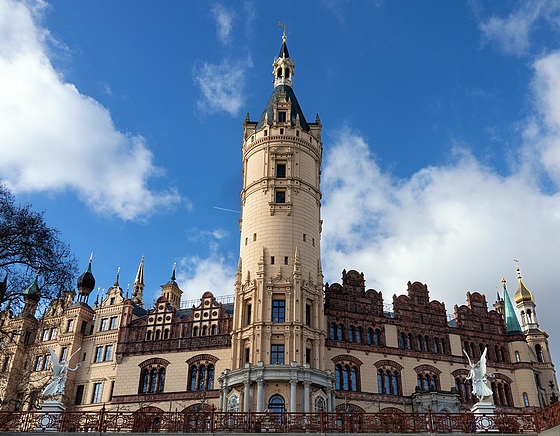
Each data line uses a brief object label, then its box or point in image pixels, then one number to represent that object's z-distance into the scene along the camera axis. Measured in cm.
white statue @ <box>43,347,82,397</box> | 2732
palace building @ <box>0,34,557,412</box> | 4628
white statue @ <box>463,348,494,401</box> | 2745
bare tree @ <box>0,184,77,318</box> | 2888
